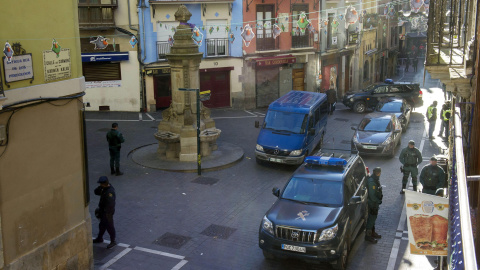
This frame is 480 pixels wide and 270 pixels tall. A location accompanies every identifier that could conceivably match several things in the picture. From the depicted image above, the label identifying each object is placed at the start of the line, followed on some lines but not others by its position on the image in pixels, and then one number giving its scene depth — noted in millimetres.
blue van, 18594
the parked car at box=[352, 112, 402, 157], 19953
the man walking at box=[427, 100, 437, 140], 22062
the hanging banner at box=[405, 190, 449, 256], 7340
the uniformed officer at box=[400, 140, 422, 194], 15398
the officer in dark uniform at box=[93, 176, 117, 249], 11805
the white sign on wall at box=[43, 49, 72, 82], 9518
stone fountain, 18422
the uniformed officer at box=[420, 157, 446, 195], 13398
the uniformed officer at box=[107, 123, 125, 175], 17000
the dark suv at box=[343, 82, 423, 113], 30172
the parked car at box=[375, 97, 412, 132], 24516
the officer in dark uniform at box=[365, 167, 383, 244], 12352
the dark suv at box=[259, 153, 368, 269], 10641
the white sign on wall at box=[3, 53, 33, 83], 8625
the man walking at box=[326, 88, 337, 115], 29412
